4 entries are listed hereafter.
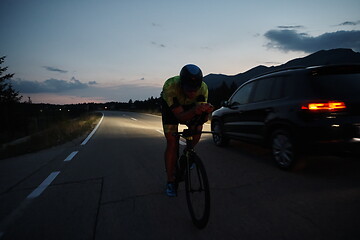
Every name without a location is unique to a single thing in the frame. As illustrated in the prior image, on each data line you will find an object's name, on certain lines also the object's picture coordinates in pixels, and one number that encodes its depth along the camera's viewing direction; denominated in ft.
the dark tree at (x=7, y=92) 107.34
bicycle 7.59
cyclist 8.37
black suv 11.21
